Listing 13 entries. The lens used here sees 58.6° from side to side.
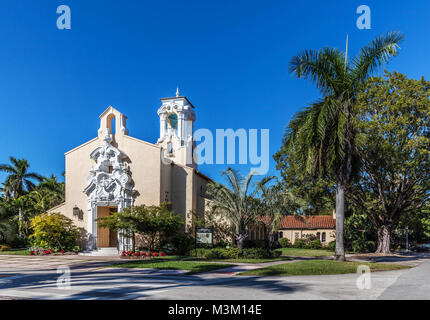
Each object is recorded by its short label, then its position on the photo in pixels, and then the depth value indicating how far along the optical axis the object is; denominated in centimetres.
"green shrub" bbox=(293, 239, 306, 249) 4297
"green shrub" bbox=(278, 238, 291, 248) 4372
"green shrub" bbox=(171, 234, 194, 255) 2380
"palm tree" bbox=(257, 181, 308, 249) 2258
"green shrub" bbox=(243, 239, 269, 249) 2393
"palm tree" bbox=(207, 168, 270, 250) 2242
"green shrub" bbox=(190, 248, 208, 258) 2211
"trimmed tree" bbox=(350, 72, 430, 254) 2339
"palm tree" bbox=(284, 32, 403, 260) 1808
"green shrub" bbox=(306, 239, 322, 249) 4159
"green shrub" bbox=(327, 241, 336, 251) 3832
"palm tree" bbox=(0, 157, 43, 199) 4169
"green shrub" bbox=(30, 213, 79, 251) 2517
